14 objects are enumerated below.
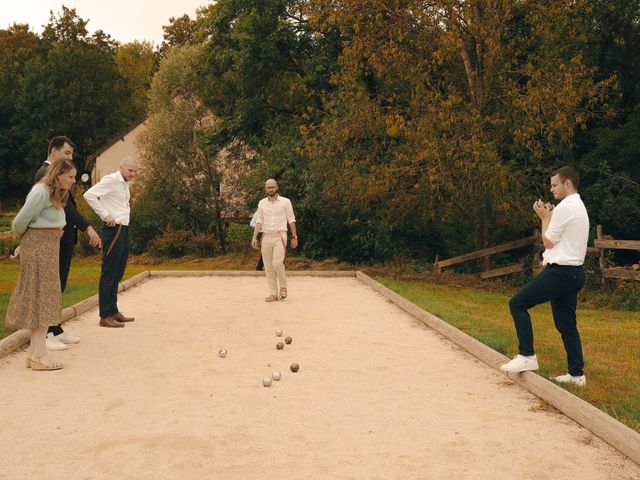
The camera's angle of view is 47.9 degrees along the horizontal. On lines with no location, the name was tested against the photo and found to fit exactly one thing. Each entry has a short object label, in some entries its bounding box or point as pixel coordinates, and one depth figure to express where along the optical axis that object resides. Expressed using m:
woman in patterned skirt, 6.82
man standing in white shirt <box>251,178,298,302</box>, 12.80
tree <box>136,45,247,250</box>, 26.78
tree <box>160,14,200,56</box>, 56.22
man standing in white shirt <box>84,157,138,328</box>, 9.38
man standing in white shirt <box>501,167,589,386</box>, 6.10
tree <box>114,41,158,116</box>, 62.19
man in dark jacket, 8.16
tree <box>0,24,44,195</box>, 55.50
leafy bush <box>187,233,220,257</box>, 26.14
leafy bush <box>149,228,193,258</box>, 25.92
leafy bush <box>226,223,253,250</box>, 27.28
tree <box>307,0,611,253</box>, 16.91
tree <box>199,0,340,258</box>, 23.09
